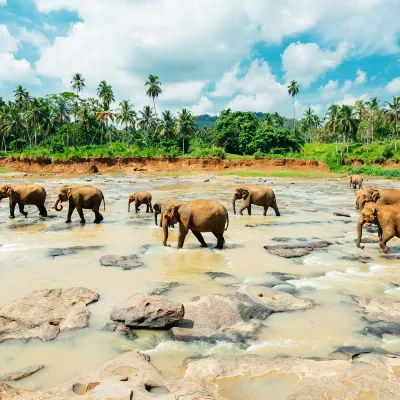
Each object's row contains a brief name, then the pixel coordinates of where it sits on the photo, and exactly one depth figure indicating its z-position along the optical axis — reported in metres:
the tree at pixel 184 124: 62.19
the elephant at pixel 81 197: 14.02
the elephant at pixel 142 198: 17.00
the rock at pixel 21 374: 4.23
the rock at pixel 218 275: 8.02
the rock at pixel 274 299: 6.23
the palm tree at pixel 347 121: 64.69
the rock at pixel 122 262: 8.67
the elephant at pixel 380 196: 13.49
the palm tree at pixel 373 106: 81.56
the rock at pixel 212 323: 5.30
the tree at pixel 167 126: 67.45
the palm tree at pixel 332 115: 68.39
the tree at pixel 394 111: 71.75
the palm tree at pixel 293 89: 89.12
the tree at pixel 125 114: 71.62
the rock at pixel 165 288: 7.02
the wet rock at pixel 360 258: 9.03
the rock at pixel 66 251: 9.86
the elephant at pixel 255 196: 16.05
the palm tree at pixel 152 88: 74.75
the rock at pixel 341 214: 16.30
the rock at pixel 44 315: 5.32
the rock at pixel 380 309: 5.75
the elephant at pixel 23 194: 15.35
